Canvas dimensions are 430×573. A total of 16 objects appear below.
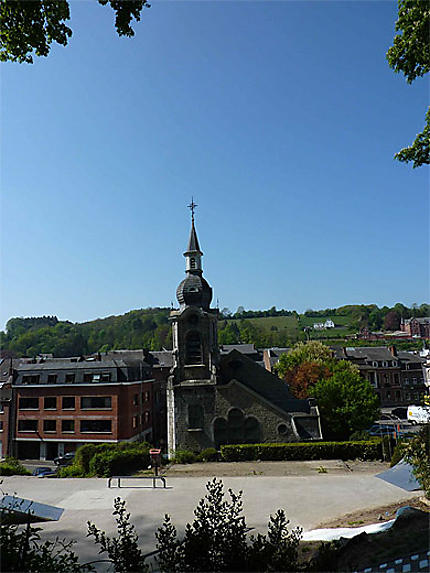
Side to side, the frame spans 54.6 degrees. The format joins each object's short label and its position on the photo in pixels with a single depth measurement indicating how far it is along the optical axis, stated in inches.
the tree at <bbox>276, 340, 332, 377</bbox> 1729.8
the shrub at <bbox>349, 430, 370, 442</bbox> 1011.9
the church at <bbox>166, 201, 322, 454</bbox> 1129.4
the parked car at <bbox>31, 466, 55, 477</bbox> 982.3
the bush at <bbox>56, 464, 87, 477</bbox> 864.1
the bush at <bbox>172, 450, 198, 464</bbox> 1003.3
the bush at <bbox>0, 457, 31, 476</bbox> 888.5
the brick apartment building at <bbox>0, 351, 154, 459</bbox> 1336.1
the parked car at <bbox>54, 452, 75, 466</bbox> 1229.6
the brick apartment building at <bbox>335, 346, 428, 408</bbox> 2362.2
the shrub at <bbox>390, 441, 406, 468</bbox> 776.4
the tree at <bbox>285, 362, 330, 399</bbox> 1505.9
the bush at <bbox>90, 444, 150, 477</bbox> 839.7
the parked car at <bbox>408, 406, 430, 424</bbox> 1340.4
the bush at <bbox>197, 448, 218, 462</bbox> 1023.6
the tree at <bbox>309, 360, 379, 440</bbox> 1123.9
